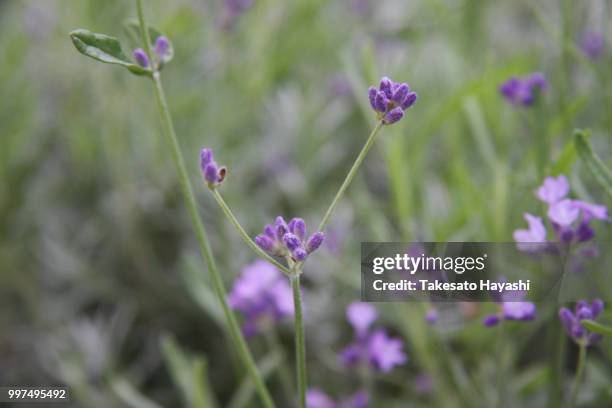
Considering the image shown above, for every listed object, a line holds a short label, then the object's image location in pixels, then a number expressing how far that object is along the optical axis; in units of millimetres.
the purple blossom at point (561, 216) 422
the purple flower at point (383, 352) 474
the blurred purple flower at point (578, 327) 418
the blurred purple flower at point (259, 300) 481
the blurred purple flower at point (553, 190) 428
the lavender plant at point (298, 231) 401
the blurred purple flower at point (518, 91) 474
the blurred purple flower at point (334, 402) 490
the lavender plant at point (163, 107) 409
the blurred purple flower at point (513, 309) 431
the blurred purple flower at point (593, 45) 563
